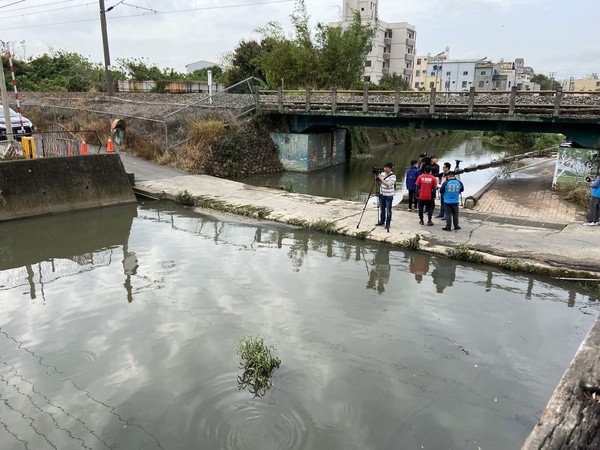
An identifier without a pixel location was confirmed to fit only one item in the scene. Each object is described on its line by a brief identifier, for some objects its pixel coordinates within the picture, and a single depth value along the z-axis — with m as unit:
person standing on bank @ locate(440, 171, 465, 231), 10.40
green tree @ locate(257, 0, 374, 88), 28.86
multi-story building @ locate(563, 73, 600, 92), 117.53
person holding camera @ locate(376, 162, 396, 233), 10.57
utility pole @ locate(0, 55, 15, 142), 12.57
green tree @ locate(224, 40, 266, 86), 40.97
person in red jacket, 10.90
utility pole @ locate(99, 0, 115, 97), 23.30
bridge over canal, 15.90
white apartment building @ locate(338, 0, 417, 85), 75.38
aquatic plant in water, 5.27
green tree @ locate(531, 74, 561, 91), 116.84
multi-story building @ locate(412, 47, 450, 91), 98.56
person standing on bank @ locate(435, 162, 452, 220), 10.63
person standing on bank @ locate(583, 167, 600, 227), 11.03
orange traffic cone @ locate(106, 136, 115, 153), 14.81
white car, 15.93
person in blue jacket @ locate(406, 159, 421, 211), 12.58
